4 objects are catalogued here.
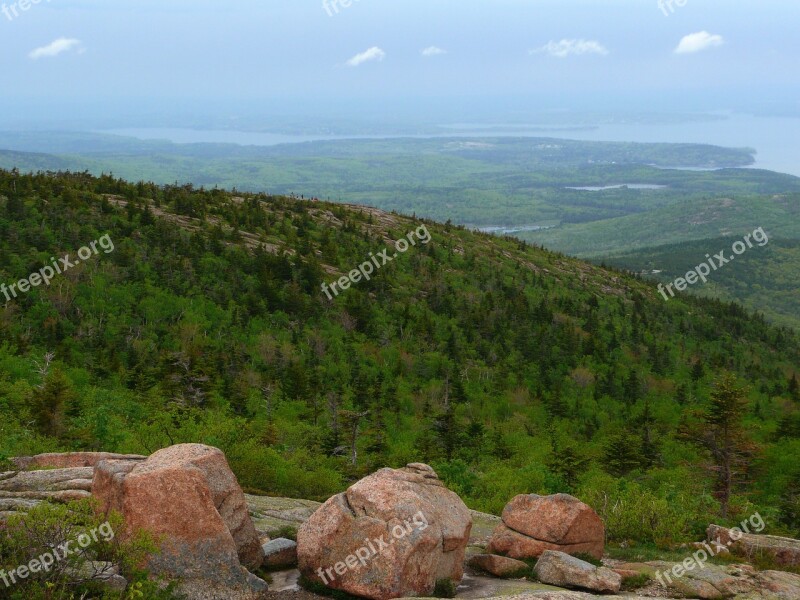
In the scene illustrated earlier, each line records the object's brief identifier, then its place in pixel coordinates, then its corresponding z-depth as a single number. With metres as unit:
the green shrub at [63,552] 15.96
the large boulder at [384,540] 19.25
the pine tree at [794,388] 83.94
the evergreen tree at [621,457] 48.12
